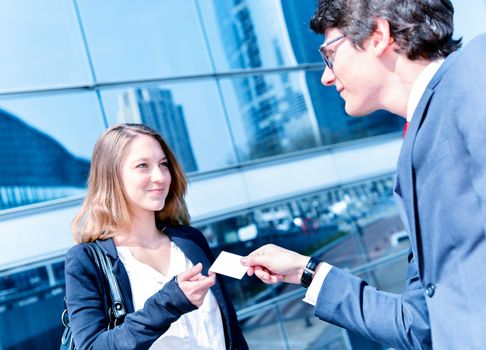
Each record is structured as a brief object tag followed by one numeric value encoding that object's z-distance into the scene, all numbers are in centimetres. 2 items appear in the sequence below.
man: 95
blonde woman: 176
